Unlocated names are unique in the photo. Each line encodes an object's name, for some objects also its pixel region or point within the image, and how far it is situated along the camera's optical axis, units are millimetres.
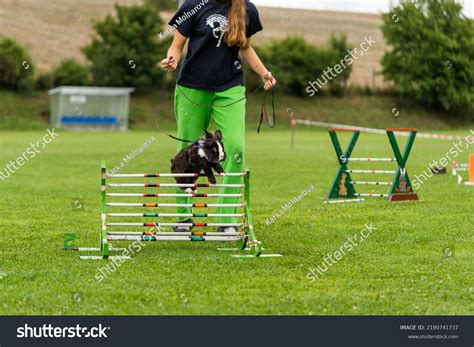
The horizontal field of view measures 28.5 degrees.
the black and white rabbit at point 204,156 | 8297
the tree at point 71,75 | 66875
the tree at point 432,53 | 73438
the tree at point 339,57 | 72375
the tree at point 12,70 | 64688
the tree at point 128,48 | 67625
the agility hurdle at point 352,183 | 13375
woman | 8844
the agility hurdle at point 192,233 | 8062
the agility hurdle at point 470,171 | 15891
